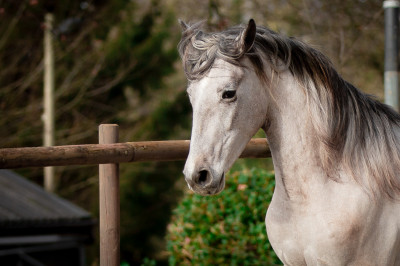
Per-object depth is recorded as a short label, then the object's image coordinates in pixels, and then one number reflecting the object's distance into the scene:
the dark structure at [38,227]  19.46
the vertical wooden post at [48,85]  22.70
